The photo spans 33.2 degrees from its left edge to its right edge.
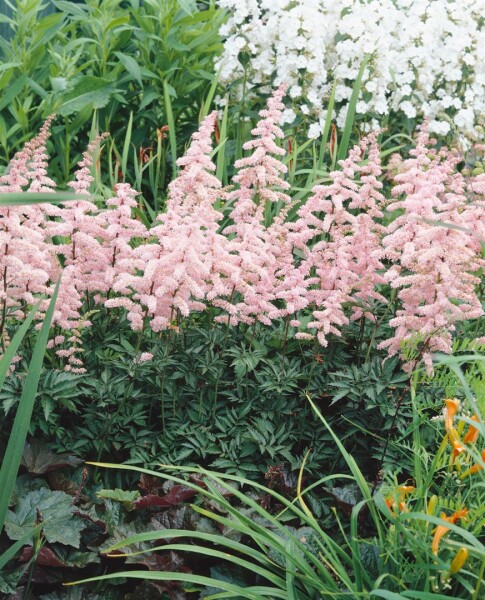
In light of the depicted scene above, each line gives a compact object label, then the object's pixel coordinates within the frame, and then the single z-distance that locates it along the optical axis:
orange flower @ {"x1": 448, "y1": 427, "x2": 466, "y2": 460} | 1.72
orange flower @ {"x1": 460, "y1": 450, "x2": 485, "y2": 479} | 1.73
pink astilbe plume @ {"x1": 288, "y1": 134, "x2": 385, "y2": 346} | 2.81
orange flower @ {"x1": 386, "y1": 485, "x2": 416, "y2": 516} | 1.86
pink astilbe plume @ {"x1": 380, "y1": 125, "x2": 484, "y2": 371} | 2.54
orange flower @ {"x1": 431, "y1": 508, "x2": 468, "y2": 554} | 1.71
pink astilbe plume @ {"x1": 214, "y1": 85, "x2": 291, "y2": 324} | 2.70
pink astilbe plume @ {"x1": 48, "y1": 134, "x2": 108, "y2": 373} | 2.66
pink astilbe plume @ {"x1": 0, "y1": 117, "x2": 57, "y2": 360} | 2.47
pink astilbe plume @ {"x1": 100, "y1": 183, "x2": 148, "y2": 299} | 2.70
